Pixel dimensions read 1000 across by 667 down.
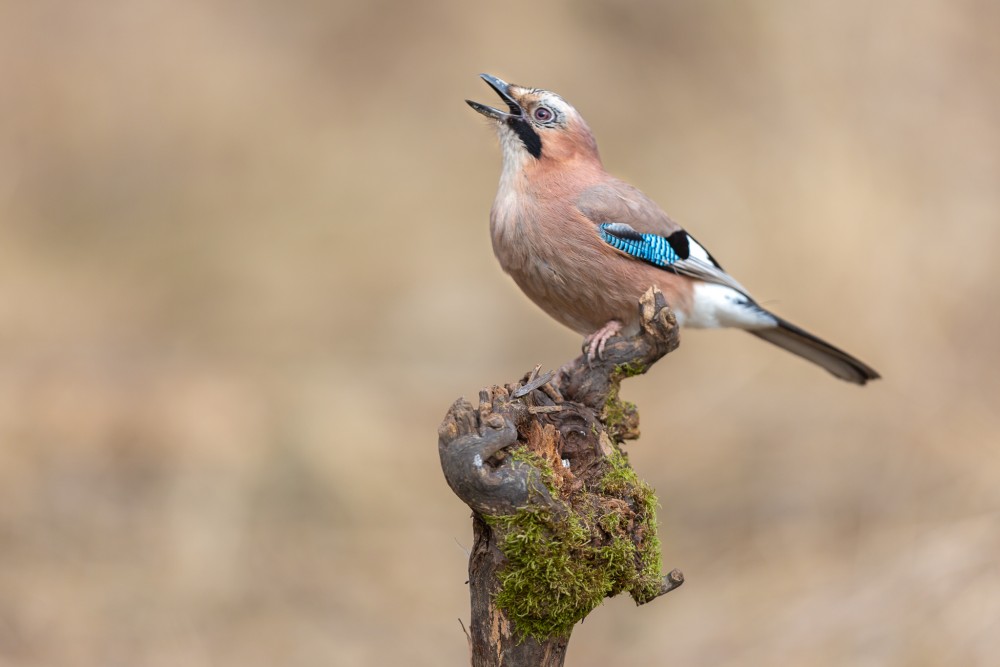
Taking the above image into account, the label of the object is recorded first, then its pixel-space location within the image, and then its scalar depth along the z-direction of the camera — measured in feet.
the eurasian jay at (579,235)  32.14
